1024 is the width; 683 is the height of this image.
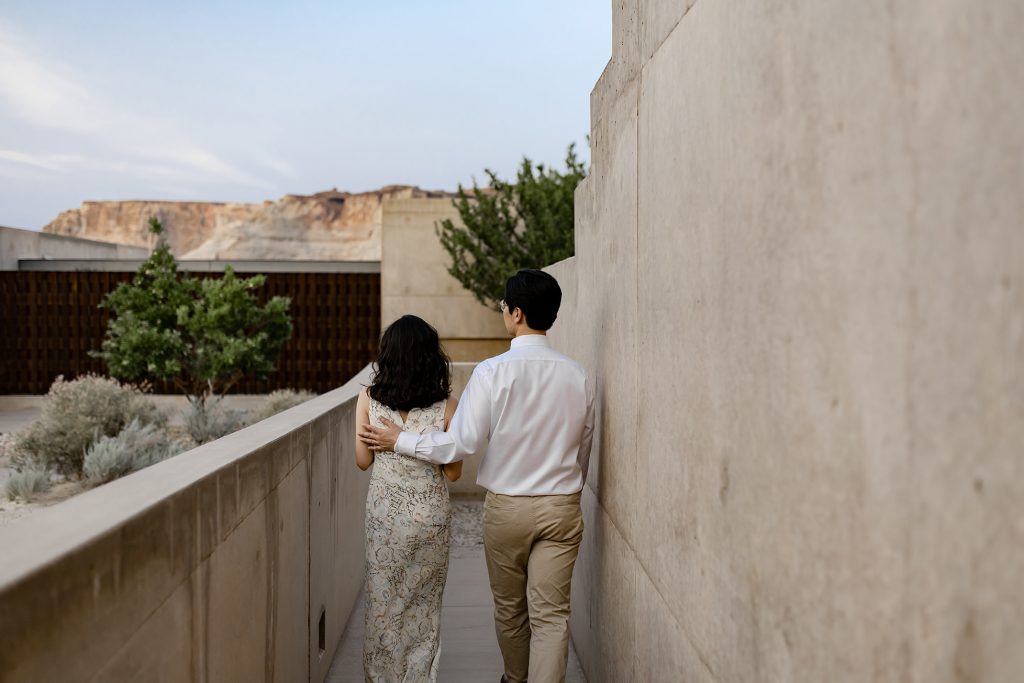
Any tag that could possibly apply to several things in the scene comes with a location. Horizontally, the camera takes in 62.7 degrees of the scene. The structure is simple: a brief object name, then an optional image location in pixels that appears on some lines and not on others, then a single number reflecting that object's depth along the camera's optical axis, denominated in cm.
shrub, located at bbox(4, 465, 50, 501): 979
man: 365
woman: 401
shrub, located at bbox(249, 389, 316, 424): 1539
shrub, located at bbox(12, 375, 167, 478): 1149
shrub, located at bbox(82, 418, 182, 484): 1049
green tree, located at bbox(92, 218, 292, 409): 1458
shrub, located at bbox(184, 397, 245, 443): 1450
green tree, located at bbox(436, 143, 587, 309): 1939
